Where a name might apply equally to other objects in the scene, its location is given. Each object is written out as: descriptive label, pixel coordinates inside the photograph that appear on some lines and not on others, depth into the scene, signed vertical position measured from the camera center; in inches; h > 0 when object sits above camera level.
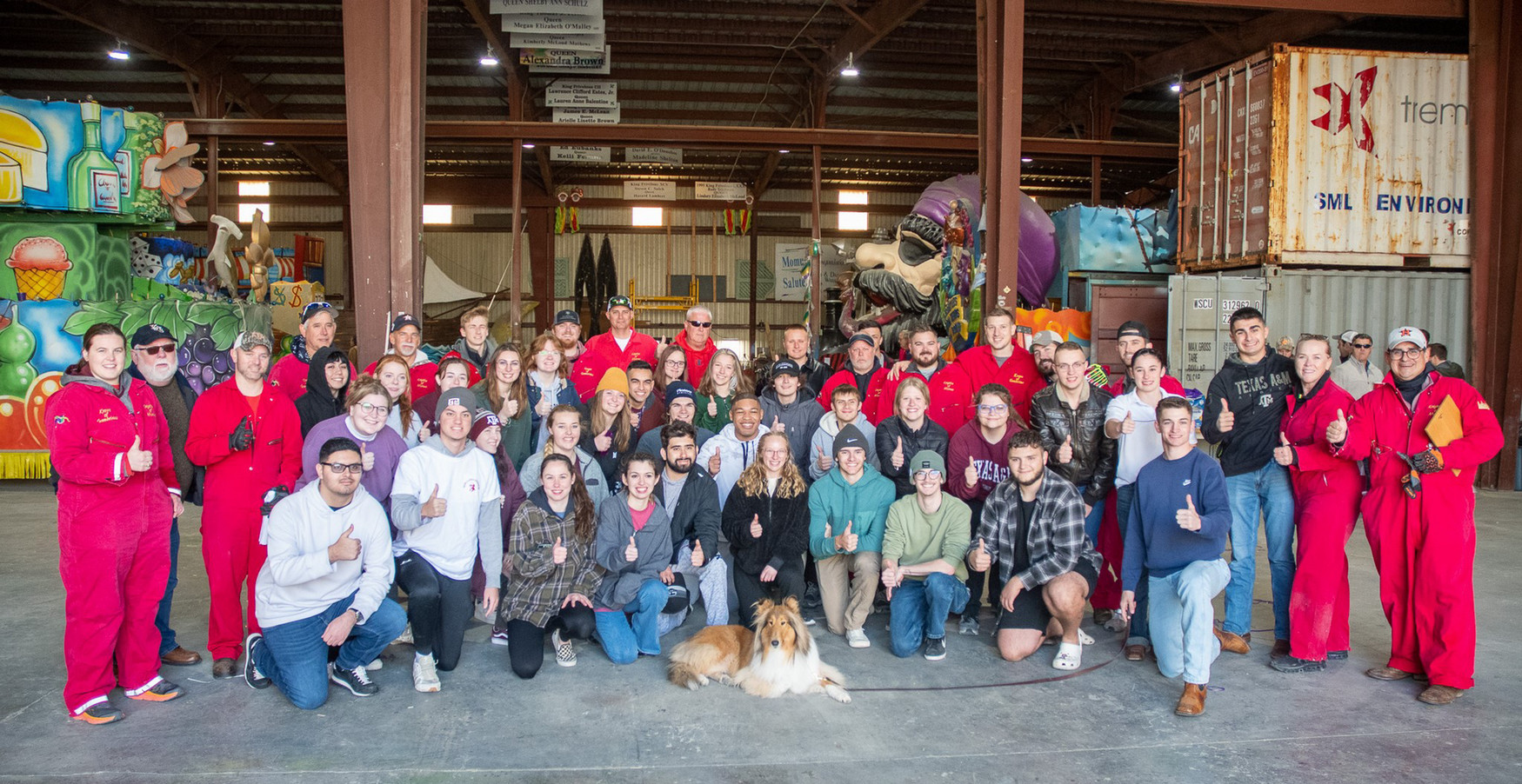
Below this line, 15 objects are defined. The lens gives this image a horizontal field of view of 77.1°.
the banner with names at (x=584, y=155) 724.8 +162.2
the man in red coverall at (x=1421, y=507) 175.9 -27.6
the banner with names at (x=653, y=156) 807.1 +176.6
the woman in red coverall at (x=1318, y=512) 189.6 -30.0
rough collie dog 174.7 -56.1
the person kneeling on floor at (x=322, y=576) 167.2 -38.0
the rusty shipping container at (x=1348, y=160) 397.7 +85.7
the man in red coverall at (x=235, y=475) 181.9 -21.6
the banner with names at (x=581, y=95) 645.9 +182.9
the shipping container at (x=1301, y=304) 407.8 +25.0
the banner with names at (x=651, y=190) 933.2 +169.5
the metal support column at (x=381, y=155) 306.2 +67.5
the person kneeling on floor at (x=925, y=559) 198.5 -41.8
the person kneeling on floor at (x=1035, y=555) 193.0 -39.7
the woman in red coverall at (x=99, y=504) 159.8 -24.2
